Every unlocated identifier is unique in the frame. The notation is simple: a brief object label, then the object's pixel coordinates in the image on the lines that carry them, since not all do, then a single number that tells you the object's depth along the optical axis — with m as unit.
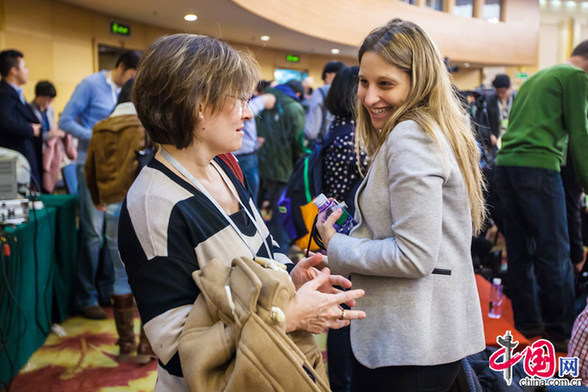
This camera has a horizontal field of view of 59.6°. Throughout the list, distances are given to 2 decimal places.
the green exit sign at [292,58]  14.74
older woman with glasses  1.02
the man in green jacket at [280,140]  5.15
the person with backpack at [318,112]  5.26
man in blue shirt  3.64
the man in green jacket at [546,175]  2.89
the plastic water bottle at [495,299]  3.40
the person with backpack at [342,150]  2.43
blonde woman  1.25
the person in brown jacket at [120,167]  2.95
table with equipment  2.63
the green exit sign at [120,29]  9.48
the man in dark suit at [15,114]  4.12
